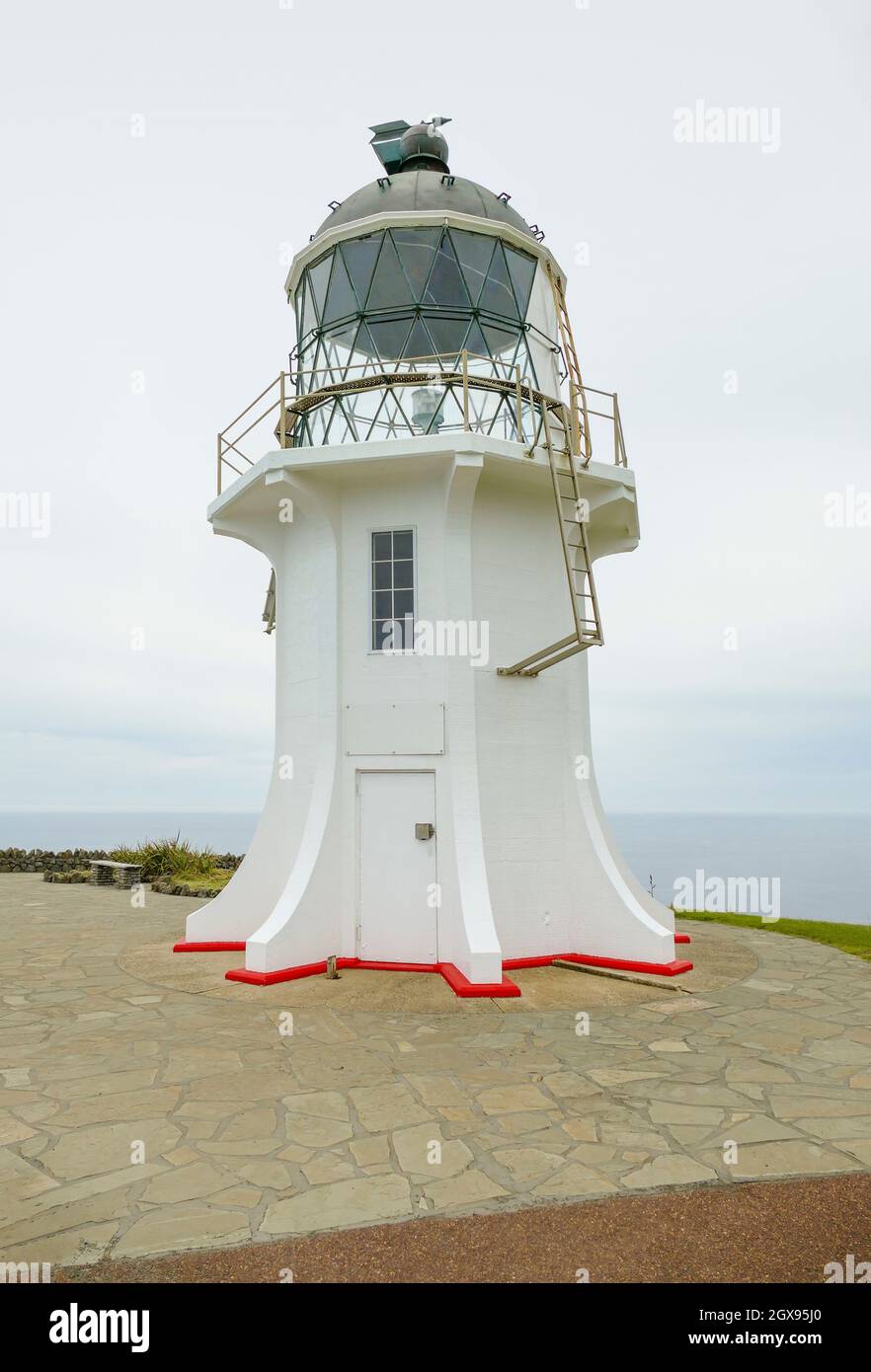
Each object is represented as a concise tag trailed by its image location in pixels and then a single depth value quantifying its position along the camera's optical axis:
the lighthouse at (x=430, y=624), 10.09
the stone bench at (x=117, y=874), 19.11
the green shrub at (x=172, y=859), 19.95
